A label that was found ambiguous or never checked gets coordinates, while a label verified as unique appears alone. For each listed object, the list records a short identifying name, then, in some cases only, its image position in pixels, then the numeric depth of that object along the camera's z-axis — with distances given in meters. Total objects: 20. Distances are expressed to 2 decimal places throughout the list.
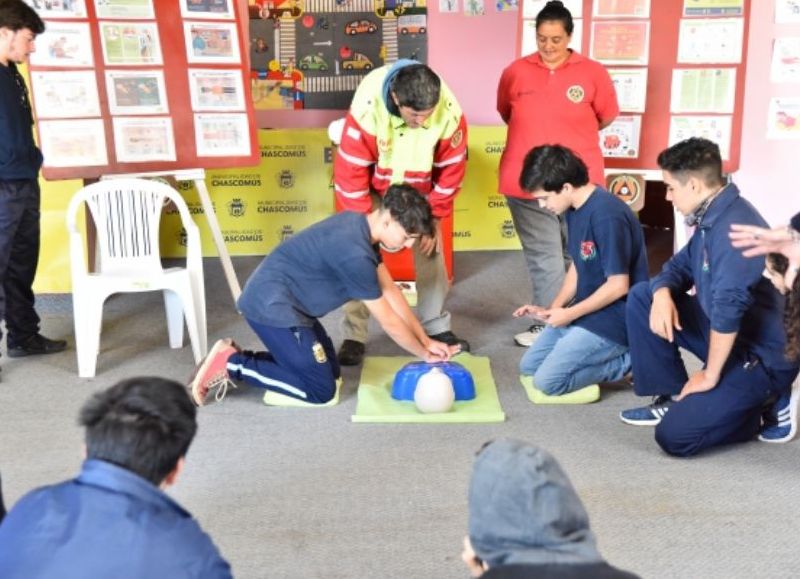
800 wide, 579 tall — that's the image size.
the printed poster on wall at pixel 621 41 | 4.31
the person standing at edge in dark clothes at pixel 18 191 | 3.49
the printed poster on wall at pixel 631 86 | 4.33
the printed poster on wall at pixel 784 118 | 4.68
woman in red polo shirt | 3.94
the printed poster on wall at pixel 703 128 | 4.34
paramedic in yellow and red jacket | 3.68
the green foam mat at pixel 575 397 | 3.41
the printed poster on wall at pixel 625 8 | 4.30
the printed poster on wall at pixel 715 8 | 4.25
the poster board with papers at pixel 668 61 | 4.27
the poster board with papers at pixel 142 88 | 4.03
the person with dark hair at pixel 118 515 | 1.38
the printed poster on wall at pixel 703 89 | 4.29
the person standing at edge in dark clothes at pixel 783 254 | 2.52
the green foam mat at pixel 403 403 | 3.24
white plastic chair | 3.65
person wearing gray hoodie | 1.37
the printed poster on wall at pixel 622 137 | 4.38
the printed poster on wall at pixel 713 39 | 4.26
